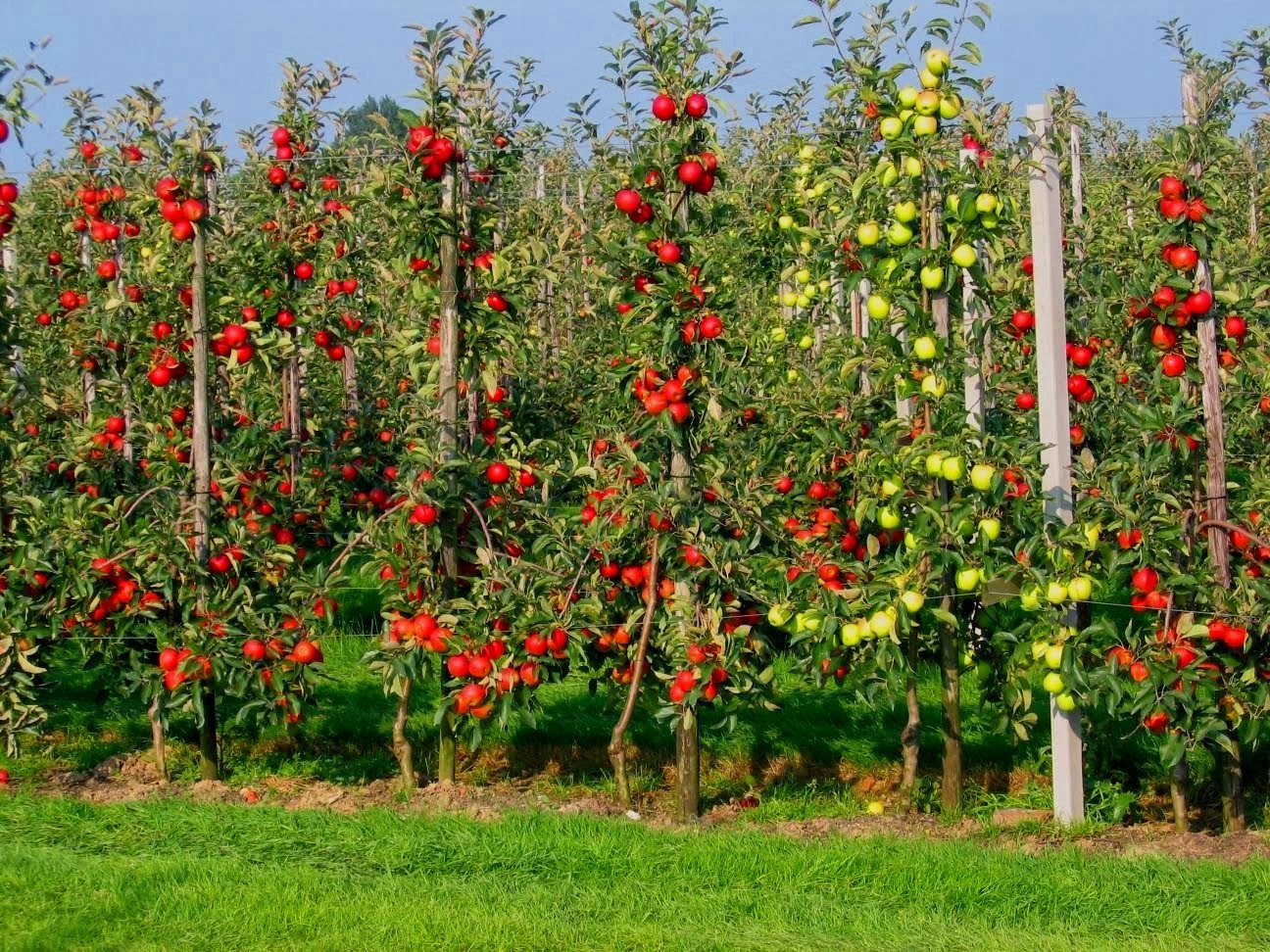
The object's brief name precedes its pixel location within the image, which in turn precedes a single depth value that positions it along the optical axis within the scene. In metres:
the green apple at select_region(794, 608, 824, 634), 10.34
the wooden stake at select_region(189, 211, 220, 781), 11.87
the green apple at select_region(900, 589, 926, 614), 10.27
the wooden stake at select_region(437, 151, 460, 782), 11.34
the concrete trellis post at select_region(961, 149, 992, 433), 10.73
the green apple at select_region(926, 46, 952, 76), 10.53
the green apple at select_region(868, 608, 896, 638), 10.20
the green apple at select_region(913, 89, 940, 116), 10.40
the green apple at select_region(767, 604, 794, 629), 10.70
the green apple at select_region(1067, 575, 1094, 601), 9.88
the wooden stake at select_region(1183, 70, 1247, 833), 10.16
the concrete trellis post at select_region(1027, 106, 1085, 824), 10.55
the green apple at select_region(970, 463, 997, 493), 10.05
